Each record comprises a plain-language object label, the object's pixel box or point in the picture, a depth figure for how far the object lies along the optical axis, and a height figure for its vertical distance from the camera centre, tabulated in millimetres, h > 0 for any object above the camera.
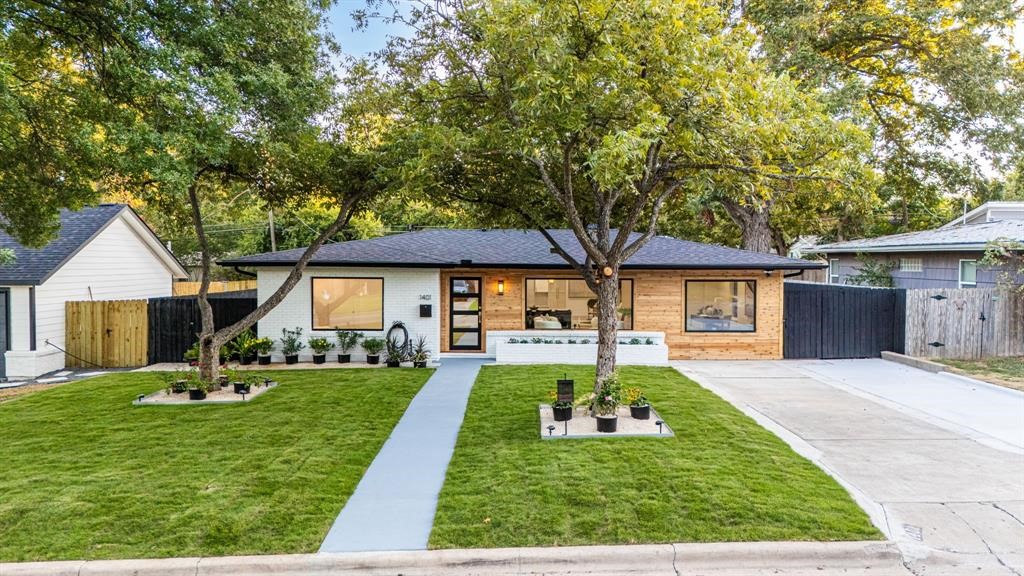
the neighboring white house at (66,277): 10977 +211
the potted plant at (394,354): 11820 -1586
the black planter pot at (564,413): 7005 -1747
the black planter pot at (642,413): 7145 -1774
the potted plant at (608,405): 6679 -1609
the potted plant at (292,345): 12078 -1393
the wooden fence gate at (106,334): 11977 -1122
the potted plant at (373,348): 12008 -1480
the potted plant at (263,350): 12000 -1504
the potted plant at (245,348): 11914 -1438
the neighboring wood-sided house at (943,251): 12875 +945
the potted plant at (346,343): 12195 -1366
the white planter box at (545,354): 12109 -1621
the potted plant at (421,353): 11797 -1581
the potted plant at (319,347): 12055 -1442
